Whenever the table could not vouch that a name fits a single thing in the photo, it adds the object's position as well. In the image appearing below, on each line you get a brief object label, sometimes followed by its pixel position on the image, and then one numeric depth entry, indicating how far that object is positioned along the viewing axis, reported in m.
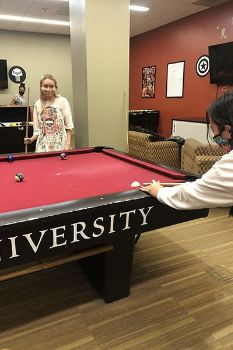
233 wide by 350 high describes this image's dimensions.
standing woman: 3.15
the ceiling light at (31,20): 6.24
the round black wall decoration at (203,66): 5.81
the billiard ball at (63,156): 2.49
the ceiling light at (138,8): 5.52
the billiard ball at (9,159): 2.37
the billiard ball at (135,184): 1.76
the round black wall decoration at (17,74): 7.55
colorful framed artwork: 7.40
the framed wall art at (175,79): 6.51
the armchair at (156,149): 4.71
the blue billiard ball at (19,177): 1.85
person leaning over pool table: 1.34
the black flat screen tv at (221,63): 5.18
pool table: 1.37
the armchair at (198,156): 3.53
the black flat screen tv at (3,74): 7.32
